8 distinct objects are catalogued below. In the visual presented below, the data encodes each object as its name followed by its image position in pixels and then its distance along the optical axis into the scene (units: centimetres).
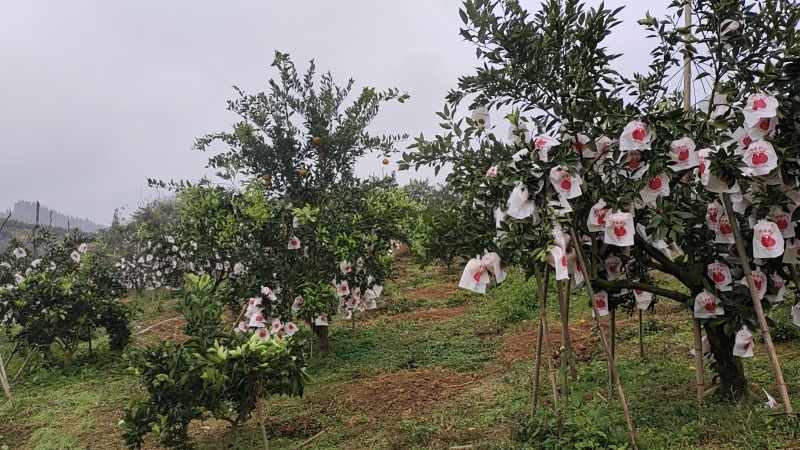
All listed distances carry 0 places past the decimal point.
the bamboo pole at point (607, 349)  265
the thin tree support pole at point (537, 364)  299
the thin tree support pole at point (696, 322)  305
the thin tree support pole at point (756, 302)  263
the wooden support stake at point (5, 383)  554
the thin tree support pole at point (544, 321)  288
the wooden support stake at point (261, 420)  322
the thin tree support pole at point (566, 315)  293
